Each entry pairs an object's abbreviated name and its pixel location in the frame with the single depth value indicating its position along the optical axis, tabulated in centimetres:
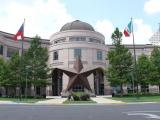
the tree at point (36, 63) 3073
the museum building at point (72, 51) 4019
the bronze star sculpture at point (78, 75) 2693
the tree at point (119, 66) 3049
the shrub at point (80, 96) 2116
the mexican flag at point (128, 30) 2366
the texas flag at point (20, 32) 2329
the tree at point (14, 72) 2964
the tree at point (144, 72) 3160
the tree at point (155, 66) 3196
